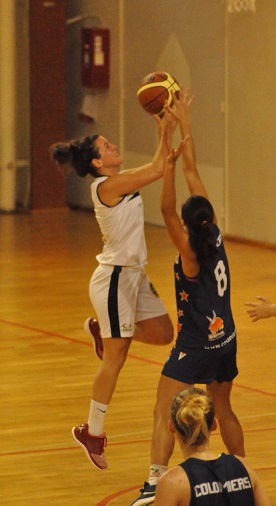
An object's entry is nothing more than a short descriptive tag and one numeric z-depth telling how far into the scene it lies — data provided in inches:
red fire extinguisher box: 1277.0
